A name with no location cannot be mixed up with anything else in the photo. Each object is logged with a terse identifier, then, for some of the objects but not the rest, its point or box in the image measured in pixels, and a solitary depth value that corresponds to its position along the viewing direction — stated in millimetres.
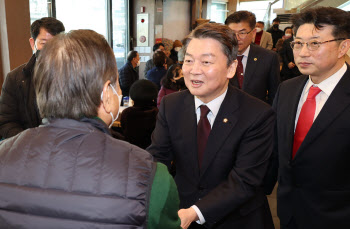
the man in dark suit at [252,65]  3082
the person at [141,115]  2930
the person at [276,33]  8539
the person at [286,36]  7188
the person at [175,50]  7969
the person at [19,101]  2266
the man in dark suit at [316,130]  1587
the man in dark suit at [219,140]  1479
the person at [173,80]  4082
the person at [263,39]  7223
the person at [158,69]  5594
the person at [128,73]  5793
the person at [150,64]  6642
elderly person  784
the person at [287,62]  6064
